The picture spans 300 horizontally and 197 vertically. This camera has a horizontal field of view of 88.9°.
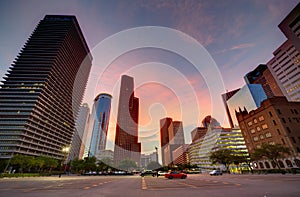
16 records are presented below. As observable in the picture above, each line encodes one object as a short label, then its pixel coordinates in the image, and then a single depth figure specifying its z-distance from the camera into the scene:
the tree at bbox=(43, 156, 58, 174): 78.64
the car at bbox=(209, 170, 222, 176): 45.97
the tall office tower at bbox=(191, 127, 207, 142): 178.00
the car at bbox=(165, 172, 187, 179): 28.94
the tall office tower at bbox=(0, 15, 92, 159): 92.06
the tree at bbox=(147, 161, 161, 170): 126.56
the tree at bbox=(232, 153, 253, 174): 63.32
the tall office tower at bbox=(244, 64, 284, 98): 130.38
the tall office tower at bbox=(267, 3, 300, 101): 87.18
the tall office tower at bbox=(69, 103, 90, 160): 187.62
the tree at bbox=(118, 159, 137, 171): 99.44
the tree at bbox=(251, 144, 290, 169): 48.50
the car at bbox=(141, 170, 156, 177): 53.00
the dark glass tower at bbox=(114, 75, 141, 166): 184.38
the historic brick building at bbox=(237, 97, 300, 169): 59.06
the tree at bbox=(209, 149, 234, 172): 63.10
